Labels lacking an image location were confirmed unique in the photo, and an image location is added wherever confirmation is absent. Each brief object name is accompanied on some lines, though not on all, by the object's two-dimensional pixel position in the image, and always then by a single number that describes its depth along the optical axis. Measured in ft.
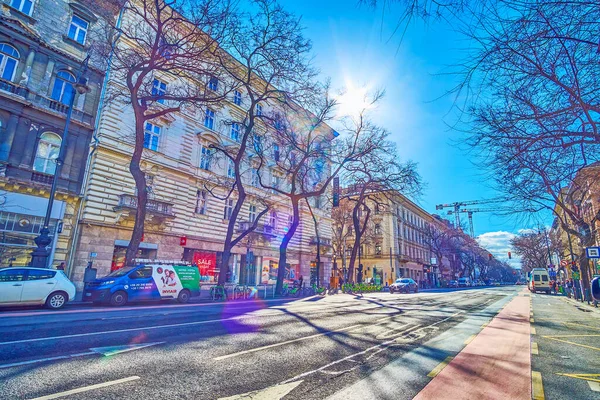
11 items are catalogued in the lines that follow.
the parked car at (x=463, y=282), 228.86
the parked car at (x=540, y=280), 138.31
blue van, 43.39
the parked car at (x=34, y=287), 34.65
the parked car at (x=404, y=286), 109.60
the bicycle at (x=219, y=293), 61.67
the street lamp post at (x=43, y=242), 42.52
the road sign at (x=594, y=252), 51.69
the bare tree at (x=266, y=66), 53.52
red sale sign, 81.99
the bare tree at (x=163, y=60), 47.41
